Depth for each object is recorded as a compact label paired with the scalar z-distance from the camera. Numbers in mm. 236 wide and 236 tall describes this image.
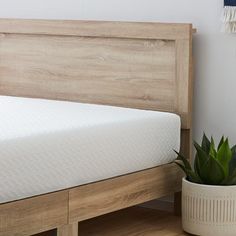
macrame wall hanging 3318
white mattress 2558
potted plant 3051
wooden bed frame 2975
